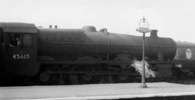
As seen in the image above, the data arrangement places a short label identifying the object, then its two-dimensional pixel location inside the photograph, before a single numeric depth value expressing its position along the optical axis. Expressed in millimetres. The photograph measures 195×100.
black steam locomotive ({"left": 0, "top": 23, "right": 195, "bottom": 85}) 15695
